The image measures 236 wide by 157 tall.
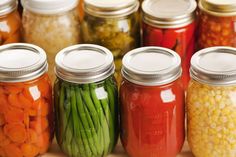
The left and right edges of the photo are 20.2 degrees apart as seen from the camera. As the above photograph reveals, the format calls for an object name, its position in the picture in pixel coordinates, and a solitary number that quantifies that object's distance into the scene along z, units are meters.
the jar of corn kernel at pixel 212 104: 0.79
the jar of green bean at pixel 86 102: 0.80
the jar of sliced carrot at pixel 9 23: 0.91
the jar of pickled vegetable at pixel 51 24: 0.89
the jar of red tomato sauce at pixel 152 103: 0.79
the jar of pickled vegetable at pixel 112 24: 0.88
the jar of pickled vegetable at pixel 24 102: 0.80
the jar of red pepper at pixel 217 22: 0.88
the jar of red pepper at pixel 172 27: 0.88
